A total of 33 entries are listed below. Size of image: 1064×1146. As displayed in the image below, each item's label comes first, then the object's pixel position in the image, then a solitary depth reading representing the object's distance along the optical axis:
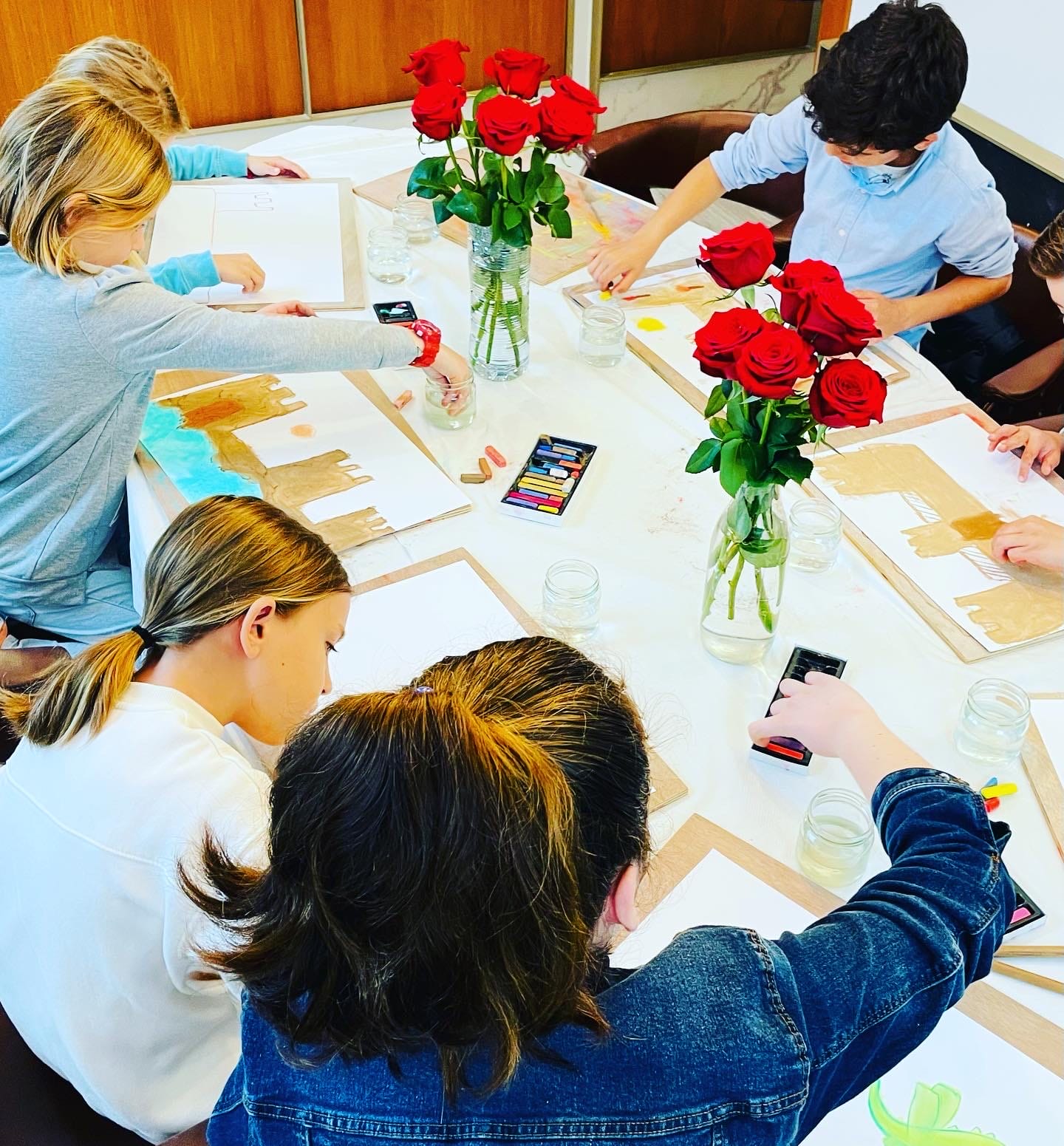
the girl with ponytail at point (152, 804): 1.03
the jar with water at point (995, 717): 1.25
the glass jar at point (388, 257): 2.08
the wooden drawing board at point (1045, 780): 1.21
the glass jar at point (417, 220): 2.20
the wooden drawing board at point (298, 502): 1.54
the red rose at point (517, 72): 1.64
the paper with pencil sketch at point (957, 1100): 0.97
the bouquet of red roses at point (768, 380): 1.11
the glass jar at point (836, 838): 1.13
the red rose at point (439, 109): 1.62
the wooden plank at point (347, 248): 1.98
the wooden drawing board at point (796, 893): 1.02
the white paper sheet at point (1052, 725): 1.28
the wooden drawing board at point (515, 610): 1.23
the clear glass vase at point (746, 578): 1.28
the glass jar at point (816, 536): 1.51
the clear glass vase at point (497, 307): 1.72
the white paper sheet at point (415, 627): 1.35
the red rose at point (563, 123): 1.58
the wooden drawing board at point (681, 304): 1.84
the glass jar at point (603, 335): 1.87
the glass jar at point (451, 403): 1.71
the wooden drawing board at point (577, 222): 2.13
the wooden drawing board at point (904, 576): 1.41
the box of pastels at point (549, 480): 1.59
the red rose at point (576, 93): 1.59
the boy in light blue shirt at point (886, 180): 1.84
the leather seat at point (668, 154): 2.78
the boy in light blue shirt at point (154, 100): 1.98
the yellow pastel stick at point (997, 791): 1.23
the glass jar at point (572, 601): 1.39
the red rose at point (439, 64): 1.64
